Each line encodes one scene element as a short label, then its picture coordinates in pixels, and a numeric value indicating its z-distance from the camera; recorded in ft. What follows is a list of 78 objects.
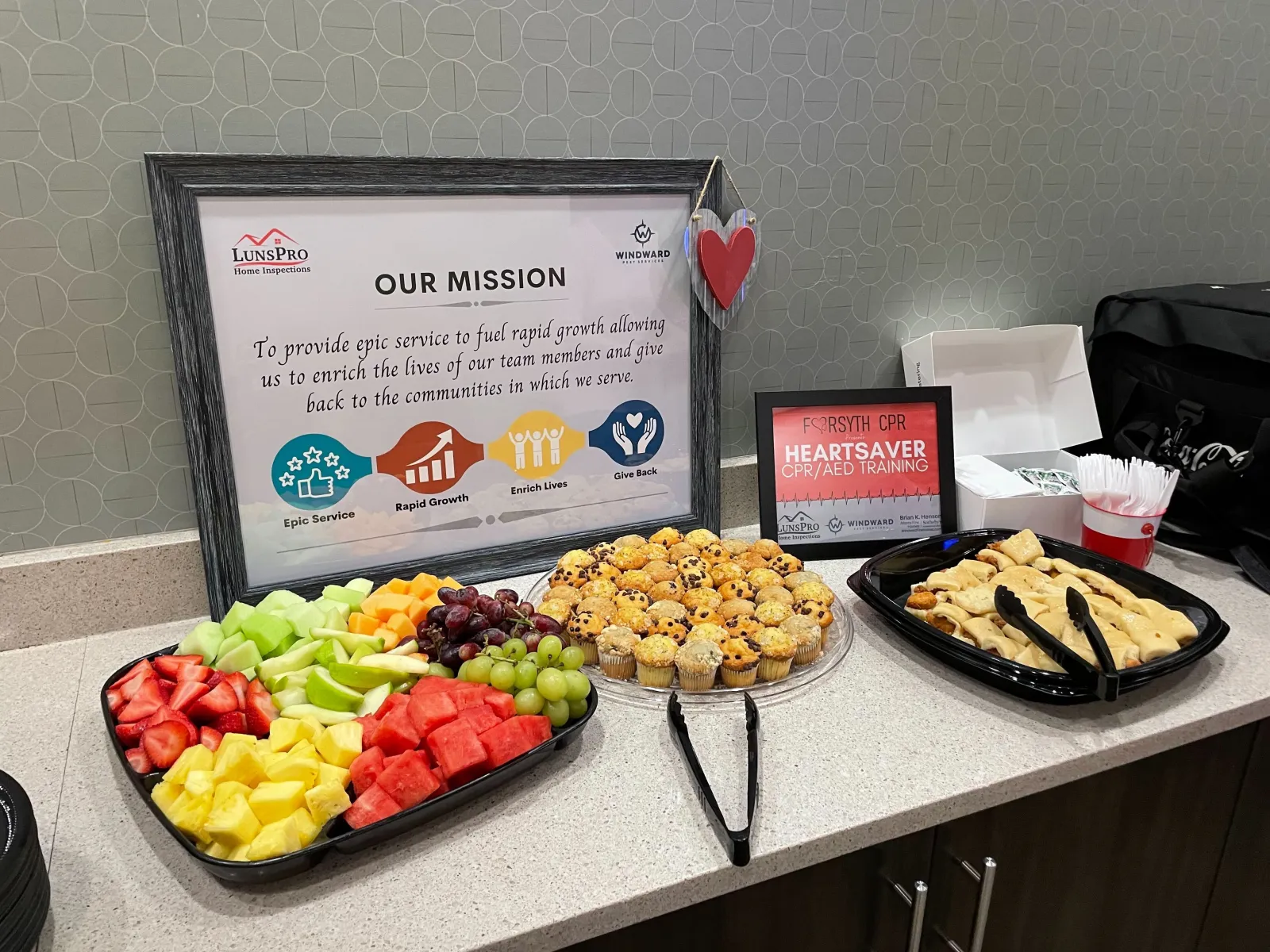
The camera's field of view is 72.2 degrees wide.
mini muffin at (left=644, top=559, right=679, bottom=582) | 3.76
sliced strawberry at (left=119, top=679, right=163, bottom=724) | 2.77
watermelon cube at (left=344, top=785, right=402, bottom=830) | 2.42
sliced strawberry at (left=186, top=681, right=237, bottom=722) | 2.77
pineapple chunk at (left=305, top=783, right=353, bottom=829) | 2.39
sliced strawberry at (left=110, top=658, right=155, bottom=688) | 2.91
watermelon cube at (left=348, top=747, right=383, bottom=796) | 2.52
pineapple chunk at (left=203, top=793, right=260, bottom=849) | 2.28
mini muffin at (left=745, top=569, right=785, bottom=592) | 3.72
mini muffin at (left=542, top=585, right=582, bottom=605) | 3.59
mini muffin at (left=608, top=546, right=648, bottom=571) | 3.86
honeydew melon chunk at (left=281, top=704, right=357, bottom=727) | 2.86
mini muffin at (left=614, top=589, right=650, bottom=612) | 3.49
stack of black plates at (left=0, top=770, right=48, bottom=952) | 1.97
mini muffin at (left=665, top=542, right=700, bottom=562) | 3.97
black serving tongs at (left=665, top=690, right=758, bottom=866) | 2.44
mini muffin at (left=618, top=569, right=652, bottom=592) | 3.68
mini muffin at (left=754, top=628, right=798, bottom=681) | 3.25
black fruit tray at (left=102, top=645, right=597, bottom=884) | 2.25
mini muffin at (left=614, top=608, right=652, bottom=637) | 3.37
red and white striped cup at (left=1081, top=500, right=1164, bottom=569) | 4.04
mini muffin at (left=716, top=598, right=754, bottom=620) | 3.51
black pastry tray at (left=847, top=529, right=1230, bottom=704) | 3.06
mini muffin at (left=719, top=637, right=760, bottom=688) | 3.20
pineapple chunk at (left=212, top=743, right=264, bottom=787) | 2.46
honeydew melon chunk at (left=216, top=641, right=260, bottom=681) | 3.04
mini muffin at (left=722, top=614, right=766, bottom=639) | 3.35
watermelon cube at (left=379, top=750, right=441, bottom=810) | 2.49
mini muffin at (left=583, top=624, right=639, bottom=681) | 3.23
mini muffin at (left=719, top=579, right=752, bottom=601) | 3.66
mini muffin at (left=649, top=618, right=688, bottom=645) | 3.34
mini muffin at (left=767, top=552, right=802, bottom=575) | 3.87
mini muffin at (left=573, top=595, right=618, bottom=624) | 3.44
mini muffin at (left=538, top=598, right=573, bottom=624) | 3.45
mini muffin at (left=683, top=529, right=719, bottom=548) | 4.04
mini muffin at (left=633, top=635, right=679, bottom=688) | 3.19
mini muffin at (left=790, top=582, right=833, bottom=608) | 3.57
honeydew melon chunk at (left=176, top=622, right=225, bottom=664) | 3.11
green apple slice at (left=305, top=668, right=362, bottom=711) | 2.90
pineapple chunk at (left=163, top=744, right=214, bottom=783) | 2.46
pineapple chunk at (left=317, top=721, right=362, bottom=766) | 2.59
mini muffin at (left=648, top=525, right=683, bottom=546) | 4.07
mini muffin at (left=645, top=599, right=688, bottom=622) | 3.43
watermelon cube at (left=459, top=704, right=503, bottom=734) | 2.68
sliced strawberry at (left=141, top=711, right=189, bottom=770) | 2.60
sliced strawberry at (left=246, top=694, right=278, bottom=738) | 2.82
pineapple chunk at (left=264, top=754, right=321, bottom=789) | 2.46
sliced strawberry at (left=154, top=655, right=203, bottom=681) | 2.97
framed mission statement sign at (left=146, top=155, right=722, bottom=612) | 3.39
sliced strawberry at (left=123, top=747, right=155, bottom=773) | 2.60
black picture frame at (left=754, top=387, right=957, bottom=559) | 4.31
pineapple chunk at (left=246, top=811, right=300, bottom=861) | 2.26
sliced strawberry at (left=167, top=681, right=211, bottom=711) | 2.79
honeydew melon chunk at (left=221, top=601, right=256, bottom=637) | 3.18
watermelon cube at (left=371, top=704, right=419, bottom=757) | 2.63
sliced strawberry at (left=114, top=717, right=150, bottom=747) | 2.71
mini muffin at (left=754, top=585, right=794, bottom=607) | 3.56
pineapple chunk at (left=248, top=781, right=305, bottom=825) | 2.37
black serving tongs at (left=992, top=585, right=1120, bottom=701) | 2.94
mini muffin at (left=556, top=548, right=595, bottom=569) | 3.82
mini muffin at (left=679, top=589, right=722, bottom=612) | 3.55
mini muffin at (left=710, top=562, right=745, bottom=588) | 3.76
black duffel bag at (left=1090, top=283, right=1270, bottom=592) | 4.15
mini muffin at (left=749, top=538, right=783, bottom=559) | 3.97
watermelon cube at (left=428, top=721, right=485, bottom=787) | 2.55
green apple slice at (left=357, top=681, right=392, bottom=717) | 2.91
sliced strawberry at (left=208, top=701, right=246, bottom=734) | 2.76
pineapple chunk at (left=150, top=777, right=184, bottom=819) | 2.42
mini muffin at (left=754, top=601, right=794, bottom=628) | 3.43
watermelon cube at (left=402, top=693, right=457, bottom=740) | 2.68
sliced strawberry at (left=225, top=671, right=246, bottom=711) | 2.83
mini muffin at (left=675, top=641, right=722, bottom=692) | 3.17
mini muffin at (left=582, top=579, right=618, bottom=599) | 3.60
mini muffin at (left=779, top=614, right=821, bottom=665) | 3.35
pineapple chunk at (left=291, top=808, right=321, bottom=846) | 2.35
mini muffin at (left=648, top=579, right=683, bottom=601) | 3.64
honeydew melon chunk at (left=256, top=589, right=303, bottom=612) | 3.33
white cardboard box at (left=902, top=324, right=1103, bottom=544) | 4.80
